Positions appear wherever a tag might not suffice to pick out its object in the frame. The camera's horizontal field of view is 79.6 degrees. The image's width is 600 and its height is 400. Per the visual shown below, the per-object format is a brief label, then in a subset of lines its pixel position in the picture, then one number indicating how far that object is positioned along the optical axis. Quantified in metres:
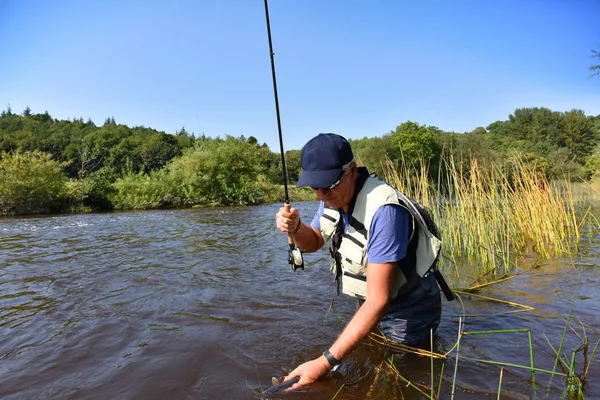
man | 2.29
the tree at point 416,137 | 46.05
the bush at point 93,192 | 25.50
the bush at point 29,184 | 22.61
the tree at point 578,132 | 65.44
